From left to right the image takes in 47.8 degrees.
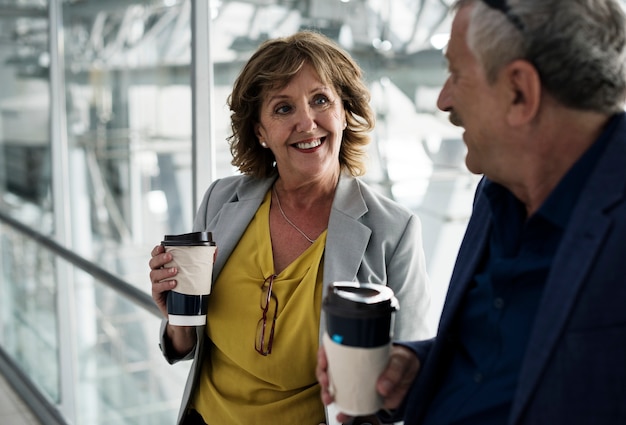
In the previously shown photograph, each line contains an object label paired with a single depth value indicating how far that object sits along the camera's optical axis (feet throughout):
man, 2.41
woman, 4.41
